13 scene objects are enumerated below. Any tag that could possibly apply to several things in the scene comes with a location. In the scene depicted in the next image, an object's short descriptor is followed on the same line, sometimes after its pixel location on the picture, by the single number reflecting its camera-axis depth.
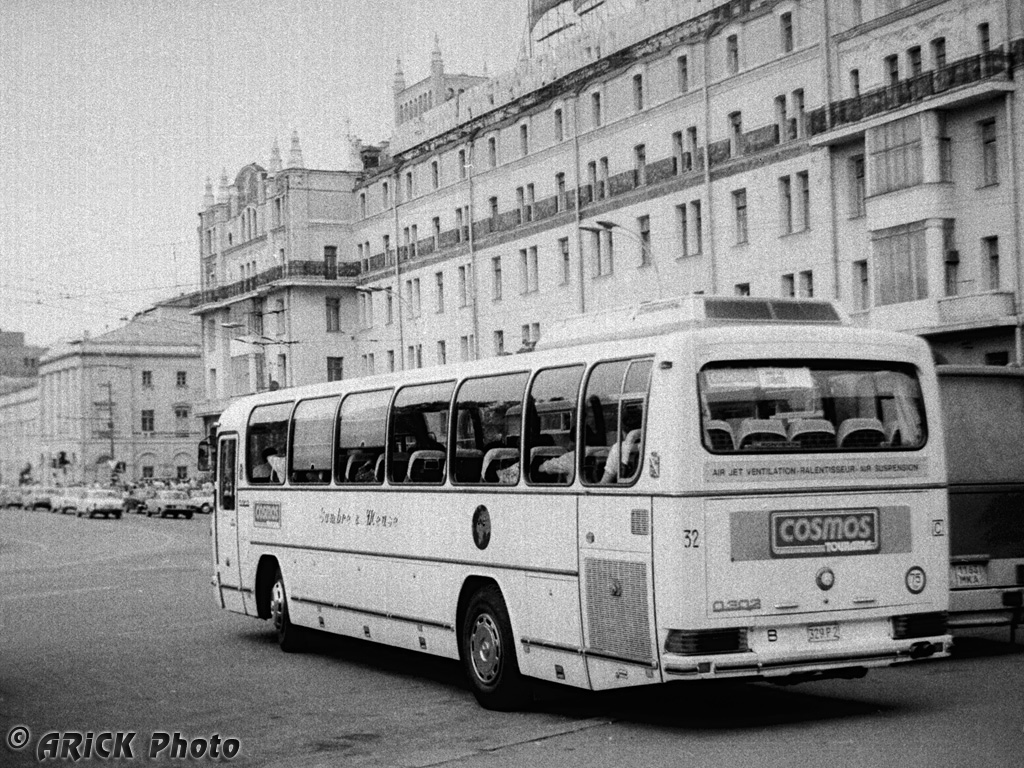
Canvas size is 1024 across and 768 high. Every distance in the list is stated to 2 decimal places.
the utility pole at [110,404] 131.75
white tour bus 11.03
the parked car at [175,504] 81.62
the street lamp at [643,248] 52.14
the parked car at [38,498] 110.31
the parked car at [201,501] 85.00
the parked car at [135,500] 92.12
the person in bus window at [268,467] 18.59
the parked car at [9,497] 122.19
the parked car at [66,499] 91.81
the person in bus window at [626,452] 11.48
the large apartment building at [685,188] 41.25
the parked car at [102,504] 83.12
